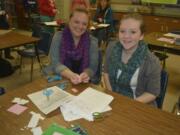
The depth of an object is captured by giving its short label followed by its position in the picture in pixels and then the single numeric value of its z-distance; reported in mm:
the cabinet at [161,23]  4279
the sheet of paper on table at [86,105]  1004
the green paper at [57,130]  850
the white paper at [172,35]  2628
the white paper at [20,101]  1089
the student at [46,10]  3973
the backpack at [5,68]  2915
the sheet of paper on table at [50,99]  1058
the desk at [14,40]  2346
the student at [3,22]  3295
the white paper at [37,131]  888
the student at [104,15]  3691
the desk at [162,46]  2258
